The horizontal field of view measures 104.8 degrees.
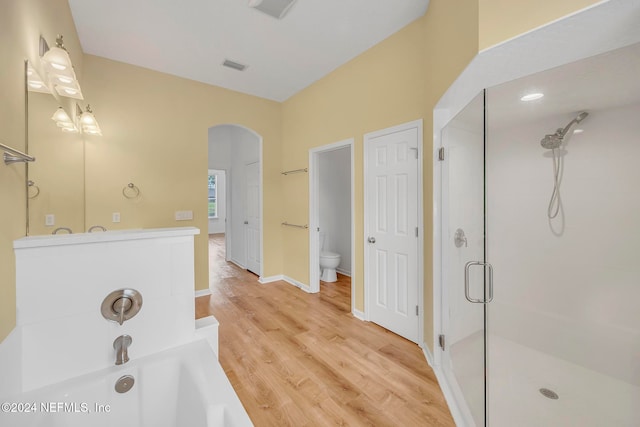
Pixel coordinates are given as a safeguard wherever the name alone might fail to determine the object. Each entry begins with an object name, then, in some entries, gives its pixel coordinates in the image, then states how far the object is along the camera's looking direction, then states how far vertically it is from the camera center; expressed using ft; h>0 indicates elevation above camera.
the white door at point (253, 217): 14.17 -0.23
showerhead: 6.47 +2.13
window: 32.93 +2.26
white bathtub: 2.99 -2.49
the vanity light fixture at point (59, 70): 4.20 +2.61
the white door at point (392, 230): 7.52 -0.58
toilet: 13.05 -2.79
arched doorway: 14.21 +1.55
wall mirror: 4.17 +0.98
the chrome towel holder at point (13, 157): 3.10 +0.79
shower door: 4.83 -1.13
